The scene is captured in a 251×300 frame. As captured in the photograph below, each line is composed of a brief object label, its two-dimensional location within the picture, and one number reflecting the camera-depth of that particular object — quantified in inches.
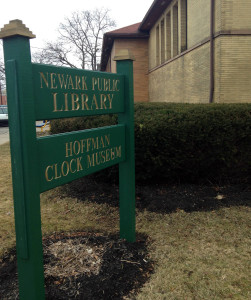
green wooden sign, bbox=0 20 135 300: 74.4
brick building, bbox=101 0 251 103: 307.9
